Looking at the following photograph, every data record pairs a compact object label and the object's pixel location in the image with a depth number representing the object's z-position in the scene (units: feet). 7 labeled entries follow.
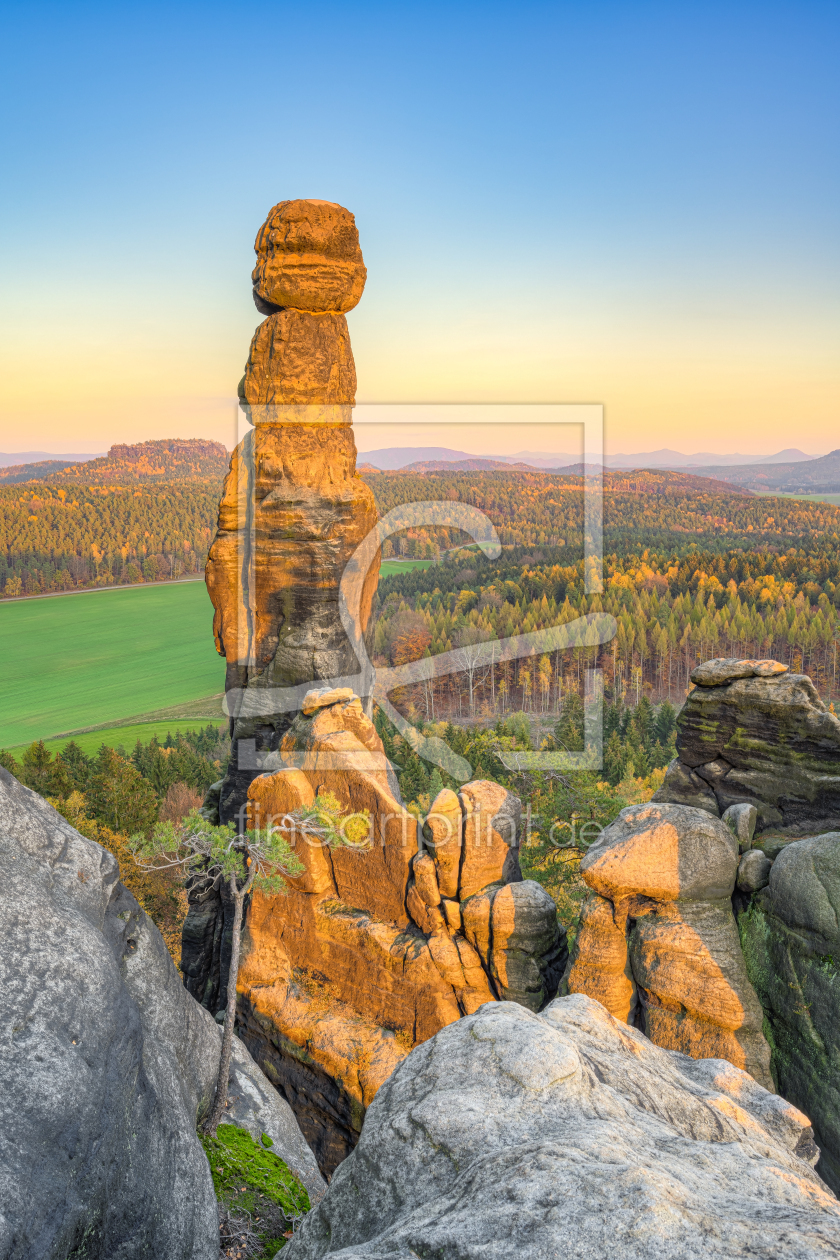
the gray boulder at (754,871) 45.80
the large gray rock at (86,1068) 22.45
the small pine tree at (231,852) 41.06
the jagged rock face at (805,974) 39.65
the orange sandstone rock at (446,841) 54.80
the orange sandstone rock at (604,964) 46.42
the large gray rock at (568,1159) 15.53
